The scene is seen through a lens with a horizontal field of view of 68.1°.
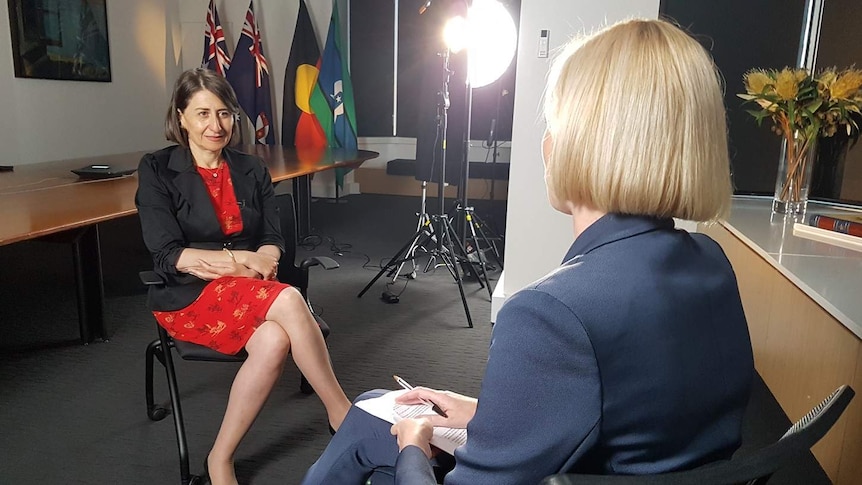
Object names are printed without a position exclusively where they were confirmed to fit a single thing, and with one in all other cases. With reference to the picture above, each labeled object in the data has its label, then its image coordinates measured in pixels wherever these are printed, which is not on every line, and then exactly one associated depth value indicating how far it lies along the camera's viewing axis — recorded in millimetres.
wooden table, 2263
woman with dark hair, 1878
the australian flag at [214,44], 6273
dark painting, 4855
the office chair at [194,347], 1899
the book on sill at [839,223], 2213
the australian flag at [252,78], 6219
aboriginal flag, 6406
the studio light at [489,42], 3463
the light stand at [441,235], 3377
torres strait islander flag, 6383
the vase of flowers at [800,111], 2473
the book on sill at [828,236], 2164
